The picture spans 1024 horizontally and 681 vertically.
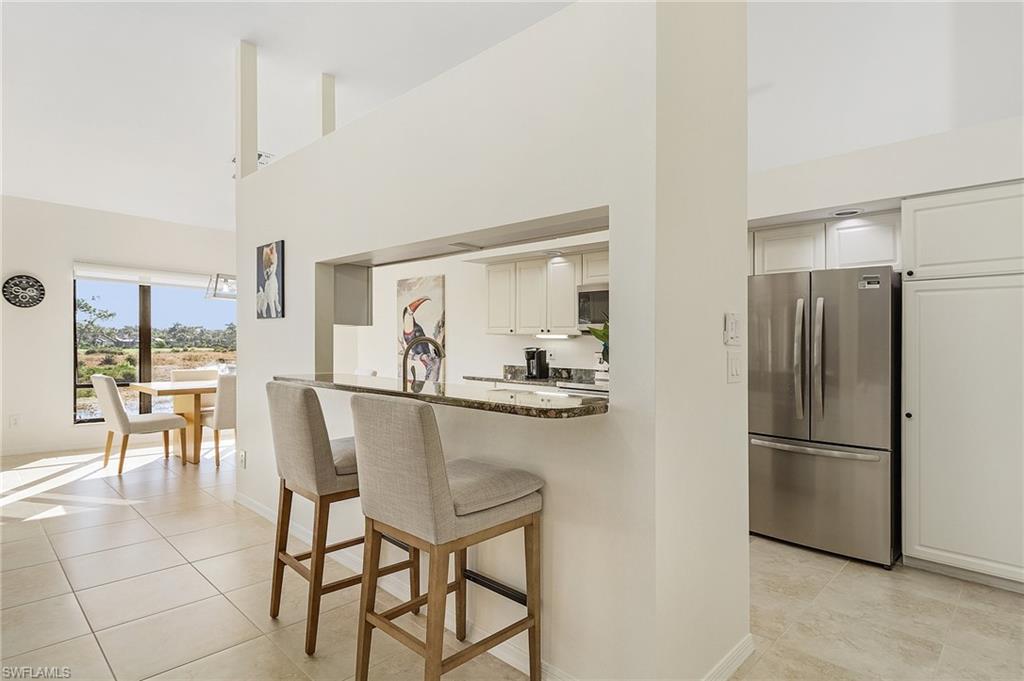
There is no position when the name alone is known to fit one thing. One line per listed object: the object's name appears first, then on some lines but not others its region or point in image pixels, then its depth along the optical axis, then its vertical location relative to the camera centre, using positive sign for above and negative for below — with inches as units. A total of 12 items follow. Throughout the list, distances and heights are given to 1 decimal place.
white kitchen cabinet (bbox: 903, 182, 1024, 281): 105.1 +20.7
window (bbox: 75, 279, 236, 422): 245.3 +2.6
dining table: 204.8 -22.6
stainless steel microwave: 179.3 +10.7
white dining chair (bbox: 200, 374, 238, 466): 207.5 -26.6
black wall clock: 219.9 +19.8
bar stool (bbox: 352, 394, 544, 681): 64.5 -21.4
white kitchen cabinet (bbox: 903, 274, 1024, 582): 106.0 -17.9
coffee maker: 205.2 -10.1
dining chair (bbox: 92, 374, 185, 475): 193.0 -29.7
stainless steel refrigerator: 118.6 -17.1
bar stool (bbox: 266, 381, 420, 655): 84.8 -21.3
